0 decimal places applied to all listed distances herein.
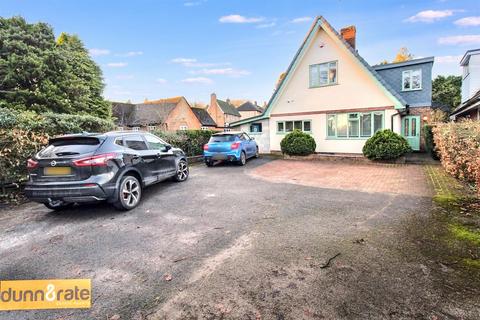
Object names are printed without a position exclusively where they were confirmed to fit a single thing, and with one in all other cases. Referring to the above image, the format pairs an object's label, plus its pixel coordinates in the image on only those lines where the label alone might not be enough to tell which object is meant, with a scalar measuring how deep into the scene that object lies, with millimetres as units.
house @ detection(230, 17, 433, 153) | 13805
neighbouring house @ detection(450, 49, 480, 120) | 16781
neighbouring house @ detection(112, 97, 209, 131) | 38250
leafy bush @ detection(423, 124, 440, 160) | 12575
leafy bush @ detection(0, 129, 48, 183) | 6207
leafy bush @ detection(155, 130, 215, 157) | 12927
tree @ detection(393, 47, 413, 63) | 35472
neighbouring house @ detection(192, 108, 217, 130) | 40406
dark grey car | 4777
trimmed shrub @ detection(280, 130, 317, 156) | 14508
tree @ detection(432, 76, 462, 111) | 32834
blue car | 11867
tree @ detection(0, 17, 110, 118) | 16156
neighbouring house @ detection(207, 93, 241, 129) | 48750
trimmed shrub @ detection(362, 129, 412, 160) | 11680
